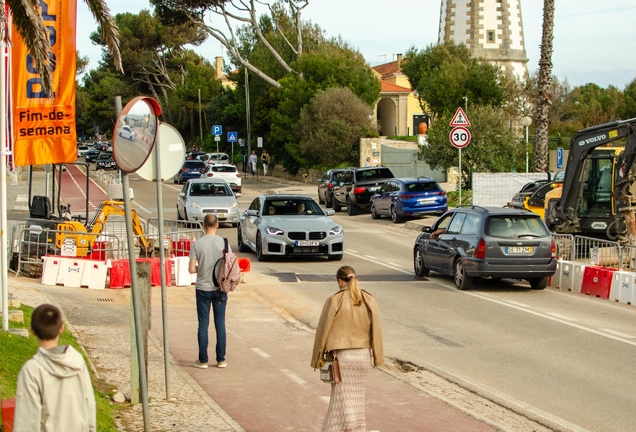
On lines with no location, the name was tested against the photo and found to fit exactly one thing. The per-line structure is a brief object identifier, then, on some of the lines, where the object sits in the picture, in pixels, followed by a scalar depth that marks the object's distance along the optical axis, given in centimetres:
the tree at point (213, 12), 6316
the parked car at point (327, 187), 4088
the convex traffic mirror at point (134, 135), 730
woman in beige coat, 728
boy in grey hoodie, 493
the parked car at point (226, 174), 4903
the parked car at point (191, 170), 5866
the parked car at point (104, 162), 7800
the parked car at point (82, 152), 9268
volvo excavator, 2203
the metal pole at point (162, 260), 883
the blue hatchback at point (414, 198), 3306
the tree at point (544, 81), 3225
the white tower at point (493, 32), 6875
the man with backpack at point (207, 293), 1055
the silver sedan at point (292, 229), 2142
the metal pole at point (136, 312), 719
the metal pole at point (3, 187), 1077
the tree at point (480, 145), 3622
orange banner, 1292
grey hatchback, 1703
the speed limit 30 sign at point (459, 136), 2875
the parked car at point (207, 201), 2994
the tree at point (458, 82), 5969
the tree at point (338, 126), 5716
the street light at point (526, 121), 3819
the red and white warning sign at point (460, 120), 2855
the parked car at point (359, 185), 3788
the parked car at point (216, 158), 6857
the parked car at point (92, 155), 8839
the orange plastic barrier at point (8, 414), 574
